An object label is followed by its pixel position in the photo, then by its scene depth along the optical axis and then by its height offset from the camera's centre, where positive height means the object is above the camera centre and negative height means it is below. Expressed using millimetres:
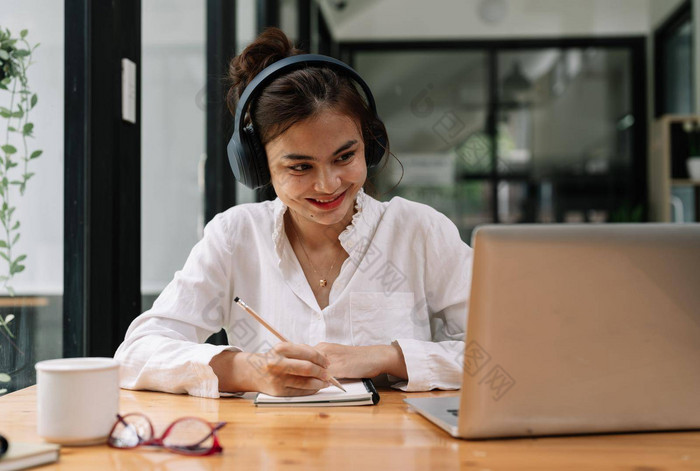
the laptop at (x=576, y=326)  823 -89
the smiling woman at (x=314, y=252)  1446 -4
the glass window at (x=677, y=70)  5379 +1410
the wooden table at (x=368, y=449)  789 -233
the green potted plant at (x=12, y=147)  1309 +195
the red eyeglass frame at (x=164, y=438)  828 -226
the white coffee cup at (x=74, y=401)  842 -178
